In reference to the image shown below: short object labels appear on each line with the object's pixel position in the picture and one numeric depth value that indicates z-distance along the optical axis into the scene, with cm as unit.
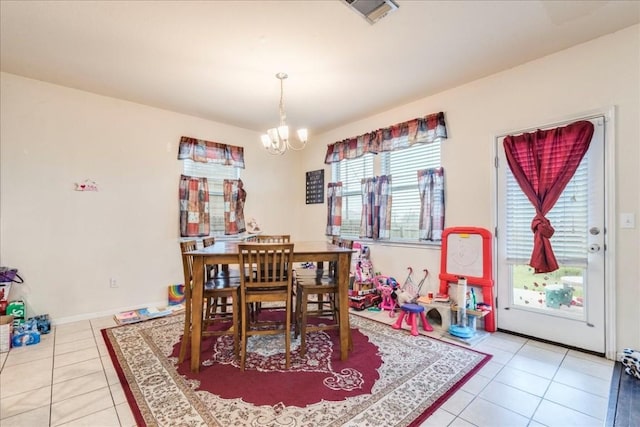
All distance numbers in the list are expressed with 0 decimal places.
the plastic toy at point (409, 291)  332
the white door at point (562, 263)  247
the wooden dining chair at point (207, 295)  230
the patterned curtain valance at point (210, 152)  412
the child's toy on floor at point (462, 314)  282
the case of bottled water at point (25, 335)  266
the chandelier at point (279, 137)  288
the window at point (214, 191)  437
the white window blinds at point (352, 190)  448
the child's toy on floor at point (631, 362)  210
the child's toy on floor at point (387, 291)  363
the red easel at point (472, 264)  301
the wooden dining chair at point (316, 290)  241
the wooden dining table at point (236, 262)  220
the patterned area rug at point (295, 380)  169
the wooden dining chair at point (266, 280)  220
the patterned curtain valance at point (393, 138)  348
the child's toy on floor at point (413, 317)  290
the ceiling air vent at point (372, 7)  202
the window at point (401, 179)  374
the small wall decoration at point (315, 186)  508
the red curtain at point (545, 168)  254
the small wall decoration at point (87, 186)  340
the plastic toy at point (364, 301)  371
